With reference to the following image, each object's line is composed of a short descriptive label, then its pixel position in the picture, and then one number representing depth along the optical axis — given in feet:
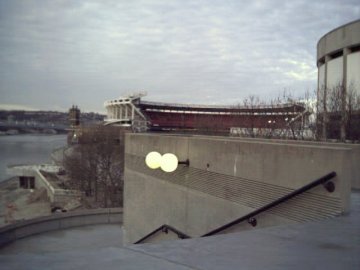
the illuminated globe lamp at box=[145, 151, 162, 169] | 27.76
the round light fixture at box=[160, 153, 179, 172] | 27.35
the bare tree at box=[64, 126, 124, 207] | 121.19
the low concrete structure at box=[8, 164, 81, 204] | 125.39
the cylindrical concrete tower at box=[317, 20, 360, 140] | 56.39
